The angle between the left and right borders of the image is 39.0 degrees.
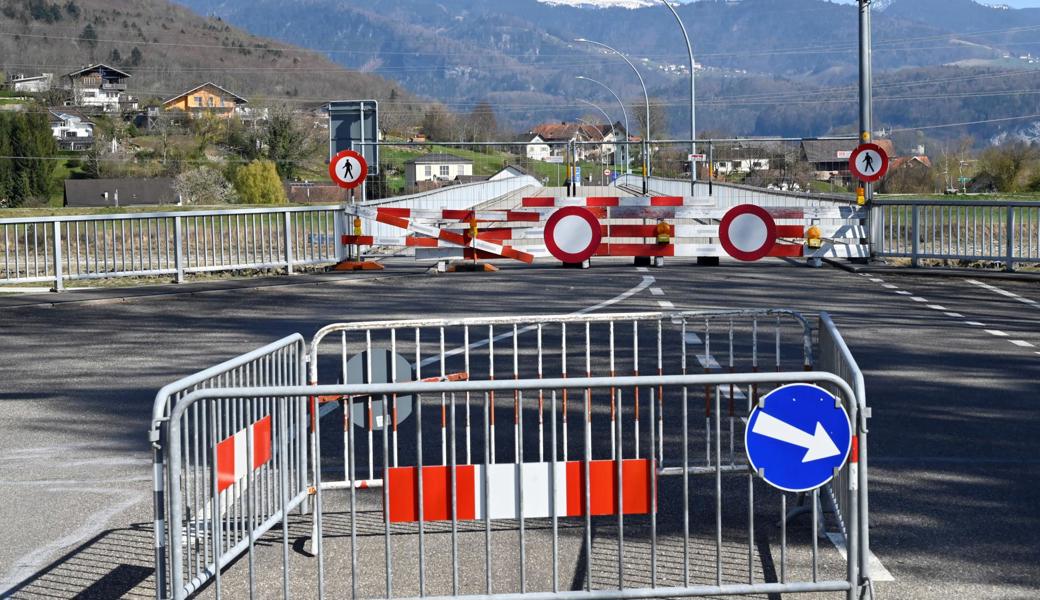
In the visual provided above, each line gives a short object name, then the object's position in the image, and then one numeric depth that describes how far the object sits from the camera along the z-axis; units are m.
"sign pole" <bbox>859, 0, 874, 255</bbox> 26.56
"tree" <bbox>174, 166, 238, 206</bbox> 103.94
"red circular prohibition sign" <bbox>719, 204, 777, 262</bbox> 22.00
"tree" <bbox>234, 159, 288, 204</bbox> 94.66
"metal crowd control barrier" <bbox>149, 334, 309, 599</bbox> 5.66
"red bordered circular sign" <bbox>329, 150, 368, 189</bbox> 26.08
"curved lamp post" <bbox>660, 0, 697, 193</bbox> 44.76
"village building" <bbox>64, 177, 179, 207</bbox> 105.12
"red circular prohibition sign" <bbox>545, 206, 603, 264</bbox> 23.25
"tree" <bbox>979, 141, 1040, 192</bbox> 65.69
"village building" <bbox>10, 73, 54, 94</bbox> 138.65
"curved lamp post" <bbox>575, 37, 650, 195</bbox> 39.72
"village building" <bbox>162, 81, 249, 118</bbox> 133.00
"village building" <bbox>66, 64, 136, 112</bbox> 132.14
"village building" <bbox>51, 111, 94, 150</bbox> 120.62
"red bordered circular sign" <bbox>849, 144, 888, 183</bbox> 25.88
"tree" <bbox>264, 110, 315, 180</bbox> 99.56
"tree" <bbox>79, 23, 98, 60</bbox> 175.50
